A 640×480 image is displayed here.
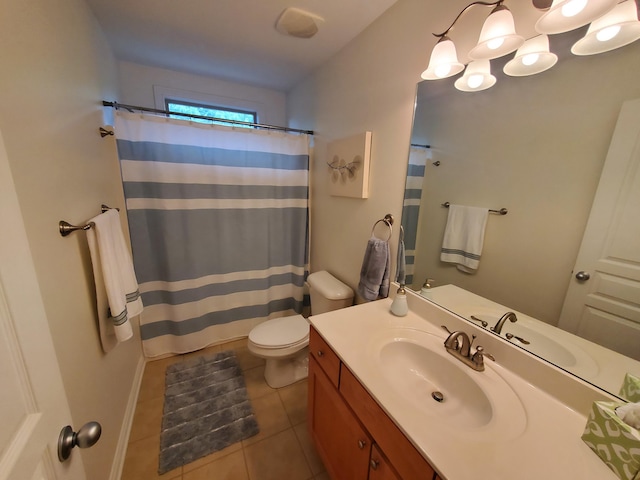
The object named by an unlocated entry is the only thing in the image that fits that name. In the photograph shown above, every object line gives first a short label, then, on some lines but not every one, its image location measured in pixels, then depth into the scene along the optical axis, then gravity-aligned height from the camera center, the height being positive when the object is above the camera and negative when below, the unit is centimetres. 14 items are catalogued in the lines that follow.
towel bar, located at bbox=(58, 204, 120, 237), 86 -19
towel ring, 137 -19
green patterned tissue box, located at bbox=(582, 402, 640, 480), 54 -56
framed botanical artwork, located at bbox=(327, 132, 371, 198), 147 +13
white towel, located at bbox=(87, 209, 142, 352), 104 -45
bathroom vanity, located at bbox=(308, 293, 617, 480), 60 -63
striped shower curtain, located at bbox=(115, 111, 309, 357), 175 -34
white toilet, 163 -102
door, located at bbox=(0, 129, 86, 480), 40 -34
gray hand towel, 135 -45
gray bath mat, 136 -144
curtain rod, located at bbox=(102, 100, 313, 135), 151 +43
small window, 228 +67
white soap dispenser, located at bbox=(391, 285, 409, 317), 120 -56
